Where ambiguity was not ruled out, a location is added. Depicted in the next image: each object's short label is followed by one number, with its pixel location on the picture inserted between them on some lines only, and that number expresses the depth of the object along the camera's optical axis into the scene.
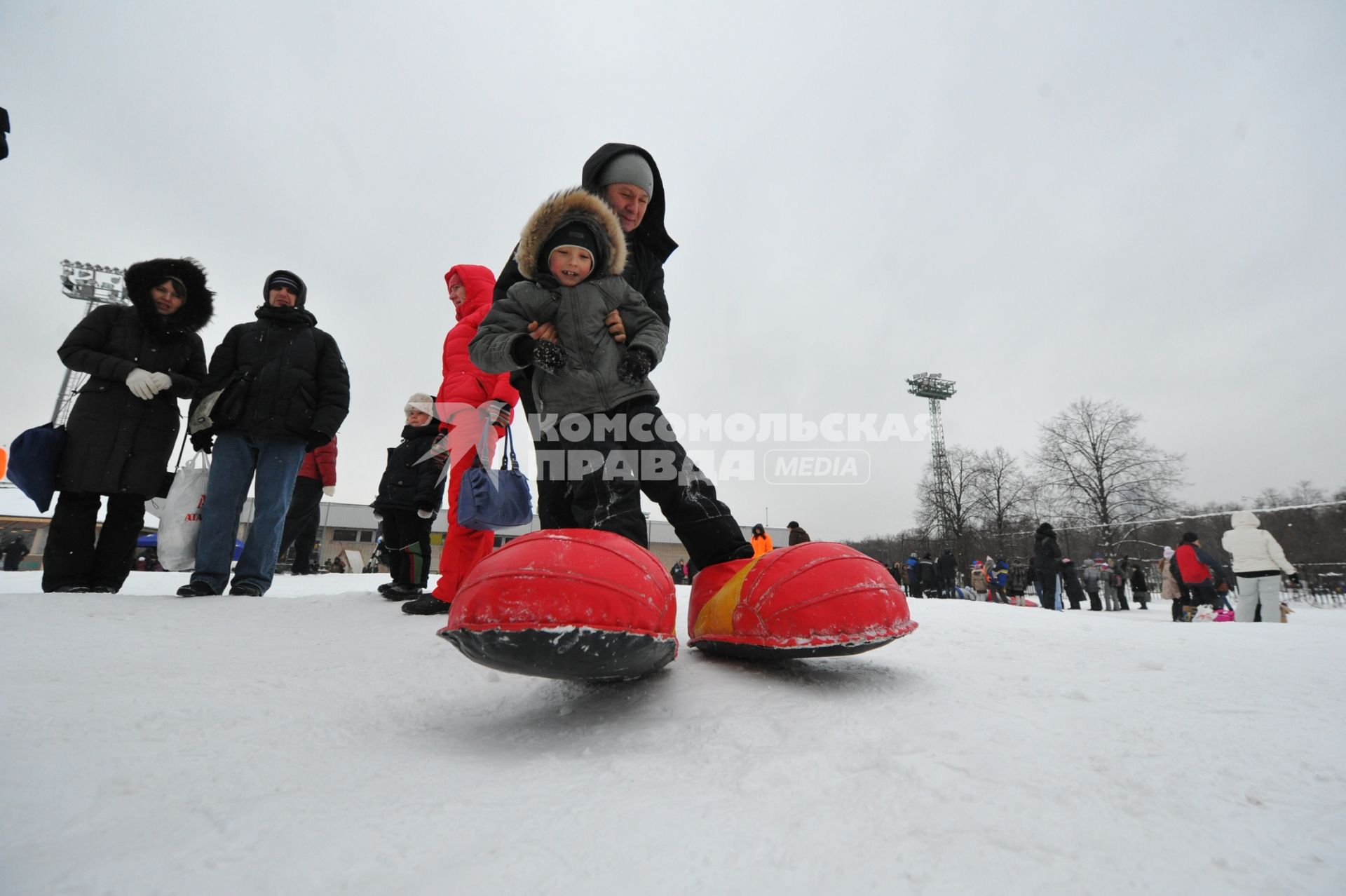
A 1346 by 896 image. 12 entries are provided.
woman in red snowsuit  3.17
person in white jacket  6.33
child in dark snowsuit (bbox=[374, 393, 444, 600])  3.67
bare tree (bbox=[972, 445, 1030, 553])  31.19
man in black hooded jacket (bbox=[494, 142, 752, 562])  2.39
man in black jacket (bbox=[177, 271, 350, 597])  3.36
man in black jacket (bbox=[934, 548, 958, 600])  16.91
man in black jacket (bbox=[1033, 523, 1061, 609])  11.95
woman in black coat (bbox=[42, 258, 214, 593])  3.02
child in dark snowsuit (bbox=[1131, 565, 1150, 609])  15.64
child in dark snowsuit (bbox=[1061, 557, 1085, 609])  13.72
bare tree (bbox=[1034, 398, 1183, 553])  25.11
